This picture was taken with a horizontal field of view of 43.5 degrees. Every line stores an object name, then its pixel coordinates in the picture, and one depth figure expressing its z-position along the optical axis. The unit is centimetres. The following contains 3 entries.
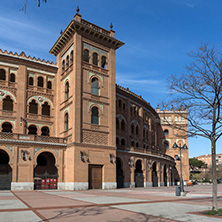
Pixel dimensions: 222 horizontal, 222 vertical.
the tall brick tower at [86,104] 3272
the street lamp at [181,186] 2416
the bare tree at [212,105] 1333
